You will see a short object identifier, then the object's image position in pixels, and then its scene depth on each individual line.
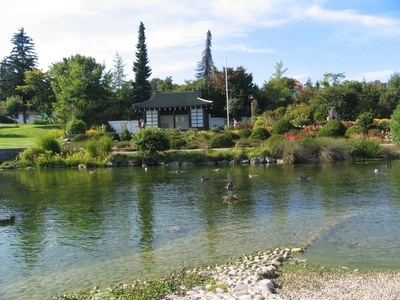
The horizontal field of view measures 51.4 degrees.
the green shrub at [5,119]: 59.67
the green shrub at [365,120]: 37.09
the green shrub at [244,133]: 36.38
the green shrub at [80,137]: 38.29
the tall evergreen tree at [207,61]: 77.88
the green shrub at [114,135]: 38.33
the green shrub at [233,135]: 34.46
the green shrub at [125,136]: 38.72
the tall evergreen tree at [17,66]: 61.66
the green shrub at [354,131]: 34.00
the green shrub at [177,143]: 33.47
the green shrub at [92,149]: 30.02
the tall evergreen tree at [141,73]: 58.31
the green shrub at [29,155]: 29.97
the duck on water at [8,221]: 12.52
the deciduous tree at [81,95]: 47.38
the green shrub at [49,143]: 31.19
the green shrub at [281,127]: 37.66
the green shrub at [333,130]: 34.12
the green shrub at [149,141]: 28.84
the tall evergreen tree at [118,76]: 59.44
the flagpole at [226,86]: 47.84
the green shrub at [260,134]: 34.75
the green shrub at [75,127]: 42.33
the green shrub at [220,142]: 33.16
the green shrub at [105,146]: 30.36
